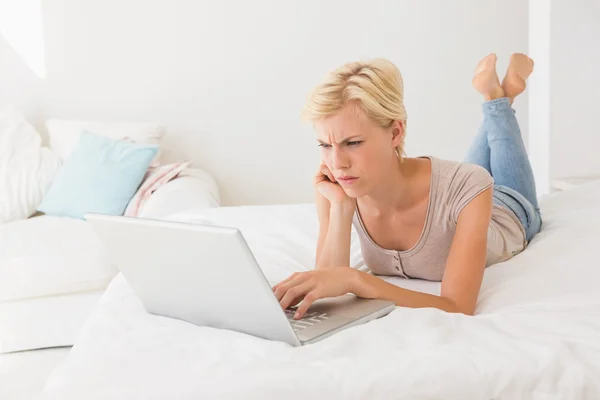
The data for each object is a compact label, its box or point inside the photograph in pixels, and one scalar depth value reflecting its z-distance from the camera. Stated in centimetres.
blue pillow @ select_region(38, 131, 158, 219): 332
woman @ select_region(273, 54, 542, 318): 158
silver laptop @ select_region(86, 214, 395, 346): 126
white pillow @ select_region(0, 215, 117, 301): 275
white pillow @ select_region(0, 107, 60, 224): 338
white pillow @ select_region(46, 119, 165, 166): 368
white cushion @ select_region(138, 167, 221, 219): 304
